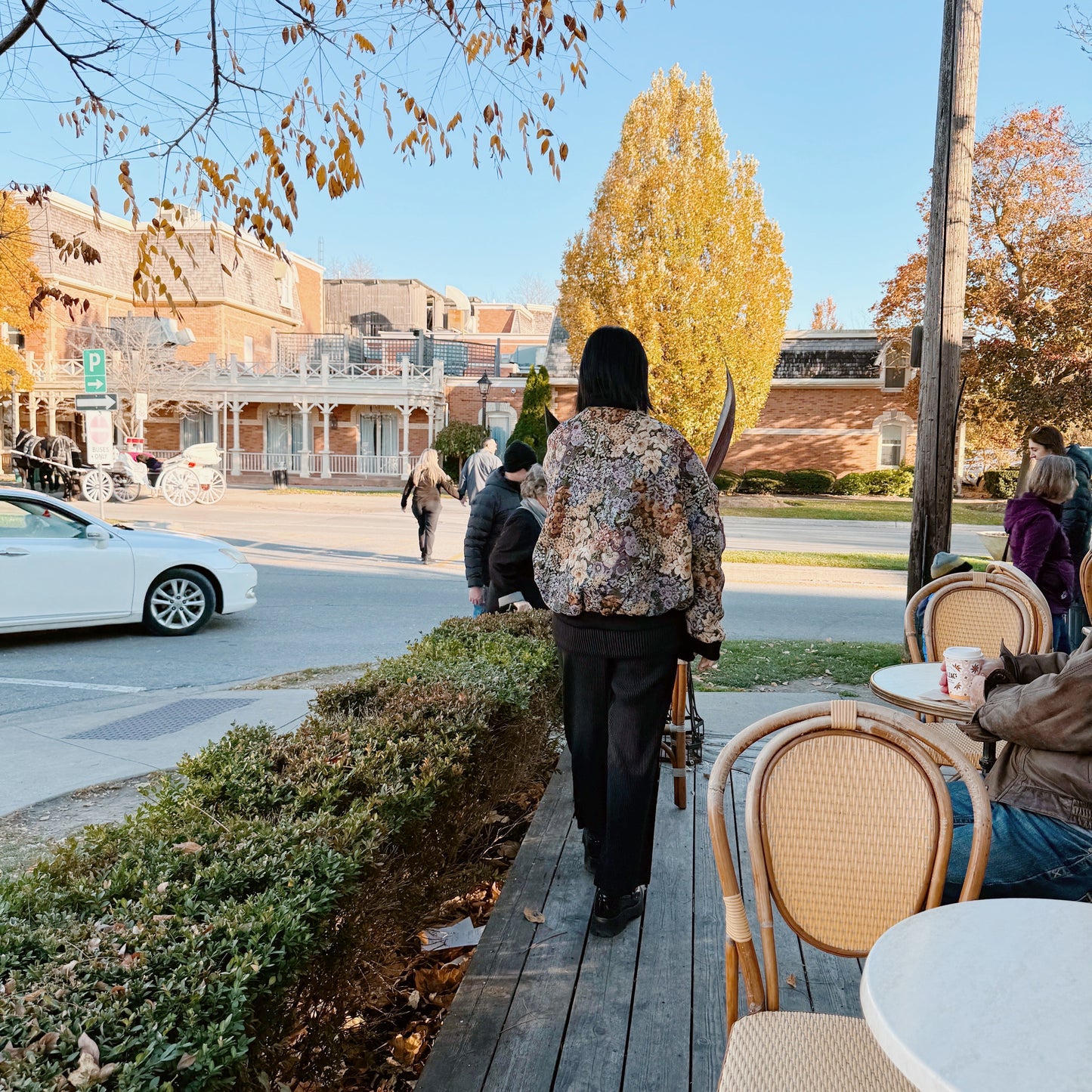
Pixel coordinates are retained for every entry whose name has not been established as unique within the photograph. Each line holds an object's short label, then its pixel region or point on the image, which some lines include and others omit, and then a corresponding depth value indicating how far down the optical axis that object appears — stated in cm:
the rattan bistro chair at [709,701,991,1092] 194
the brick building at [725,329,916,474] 3347
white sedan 816
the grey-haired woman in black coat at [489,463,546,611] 507
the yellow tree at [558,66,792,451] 2341
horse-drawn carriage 2369
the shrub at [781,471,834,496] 3234
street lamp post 2786
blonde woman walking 1302
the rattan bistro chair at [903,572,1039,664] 411
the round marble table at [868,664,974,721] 282
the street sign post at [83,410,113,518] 1327
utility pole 537
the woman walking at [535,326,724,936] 293
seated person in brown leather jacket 208
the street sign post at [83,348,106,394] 1243
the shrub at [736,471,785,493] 3183
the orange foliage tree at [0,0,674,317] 384
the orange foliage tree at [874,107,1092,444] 2538
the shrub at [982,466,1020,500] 2994
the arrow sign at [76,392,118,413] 1321
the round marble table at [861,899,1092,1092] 133
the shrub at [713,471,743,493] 3134
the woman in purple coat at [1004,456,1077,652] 578
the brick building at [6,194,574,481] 3494
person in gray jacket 1262
